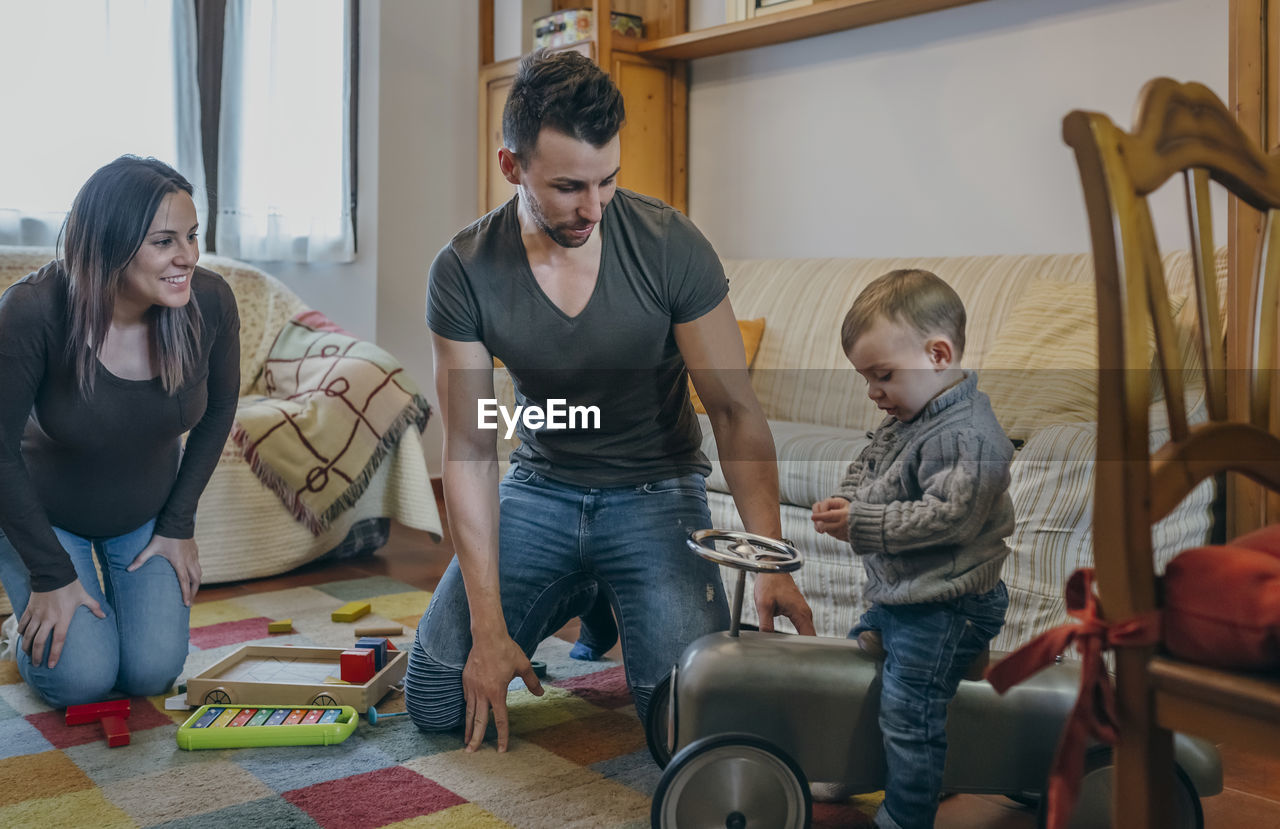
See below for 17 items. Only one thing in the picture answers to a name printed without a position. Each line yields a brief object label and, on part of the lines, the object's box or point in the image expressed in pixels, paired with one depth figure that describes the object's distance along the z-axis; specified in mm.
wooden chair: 757
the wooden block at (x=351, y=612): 2455
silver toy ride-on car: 1310
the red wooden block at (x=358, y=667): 1919
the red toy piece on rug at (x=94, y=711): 1806
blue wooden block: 2008
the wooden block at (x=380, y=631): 2318
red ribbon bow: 797
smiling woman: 1791
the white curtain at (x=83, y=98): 3480
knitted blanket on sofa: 2918
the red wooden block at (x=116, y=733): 1706
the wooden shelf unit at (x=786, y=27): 3312
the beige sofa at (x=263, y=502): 2809
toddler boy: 1296
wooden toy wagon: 1833
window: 3516
